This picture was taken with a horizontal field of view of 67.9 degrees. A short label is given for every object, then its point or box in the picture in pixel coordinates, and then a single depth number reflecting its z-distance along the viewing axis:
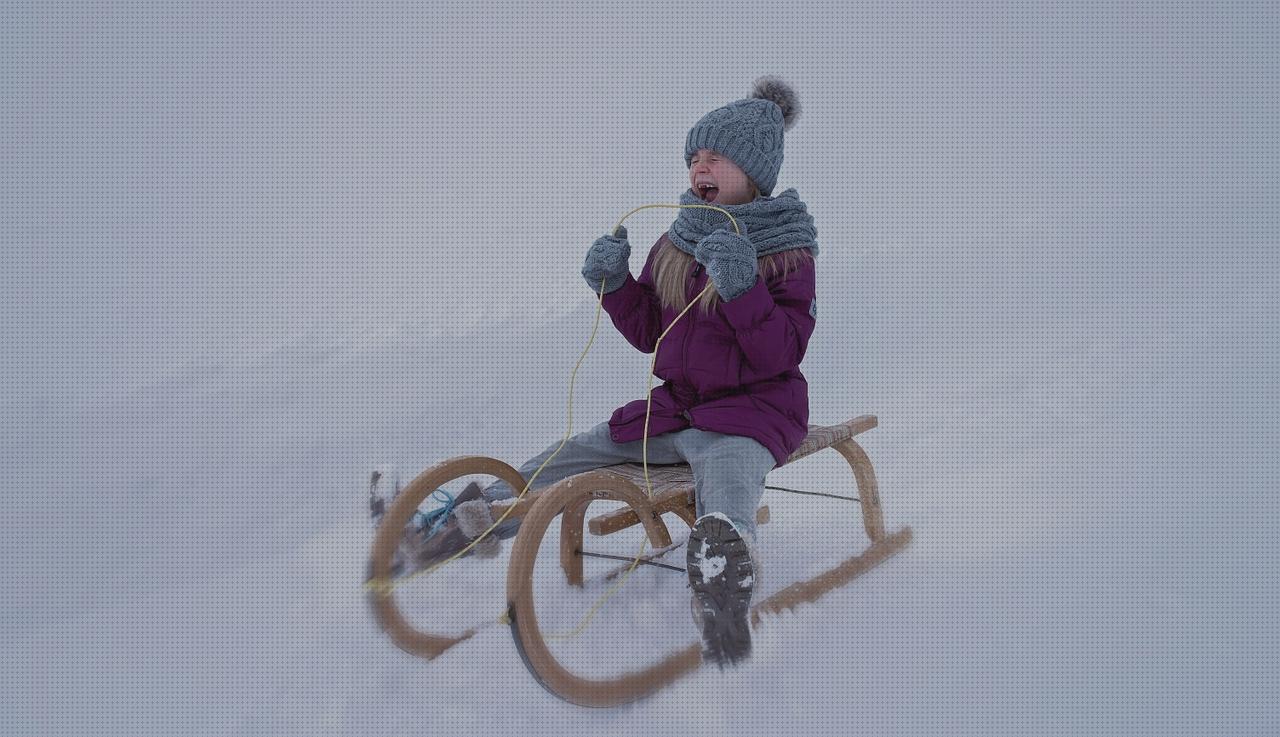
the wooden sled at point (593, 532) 1.58
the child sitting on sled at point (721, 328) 1.82
